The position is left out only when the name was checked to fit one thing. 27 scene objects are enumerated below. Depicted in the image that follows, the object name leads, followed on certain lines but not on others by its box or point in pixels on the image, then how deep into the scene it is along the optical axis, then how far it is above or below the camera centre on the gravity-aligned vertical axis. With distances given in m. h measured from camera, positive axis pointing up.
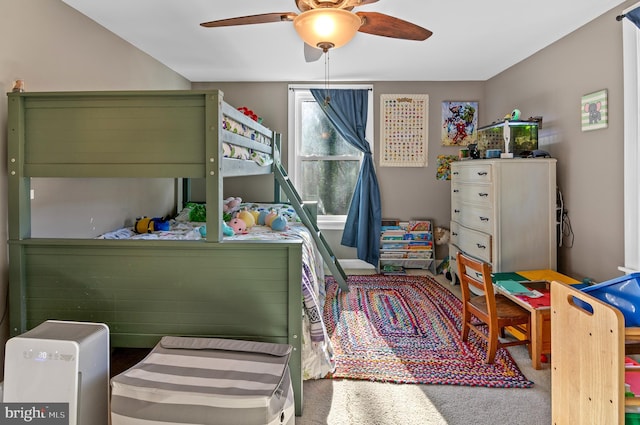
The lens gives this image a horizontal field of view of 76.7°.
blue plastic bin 1.44 -0.36
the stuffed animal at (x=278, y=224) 3.55 -0.18
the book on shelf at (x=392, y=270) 4.58 -0.76
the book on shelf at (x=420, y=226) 4.63 -0.27
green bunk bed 1.87 -0.23
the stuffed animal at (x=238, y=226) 3.42 -0.19
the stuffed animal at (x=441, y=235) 4.67 -0.38
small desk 2.32 -0.75
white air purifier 1.41 -0.59
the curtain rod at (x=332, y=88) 4.66 +1.34
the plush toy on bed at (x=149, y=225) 3.26 -0.17
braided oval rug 2.32 -0.95
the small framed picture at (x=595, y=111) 2.71 +0.63
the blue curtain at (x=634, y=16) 2.27 +1.06
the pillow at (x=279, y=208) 4.15 -0.05
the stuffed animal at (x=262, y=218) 3.90 -0.14
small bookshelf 4.59 -0.48
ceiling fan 1.74 +0.83
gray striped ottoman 1.36 -0.65
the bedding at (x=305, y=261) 2.18 -0.42
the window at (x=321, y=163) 4.79 +0.48
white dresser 3.16 -0.09
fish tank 3.34 +0.54
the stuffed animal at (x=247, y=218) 3.73 -0.13
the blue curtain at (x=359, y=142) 4.62 +0.70
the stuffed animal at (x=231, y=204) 4.03 +0.00
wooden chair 2.36 -0.68
